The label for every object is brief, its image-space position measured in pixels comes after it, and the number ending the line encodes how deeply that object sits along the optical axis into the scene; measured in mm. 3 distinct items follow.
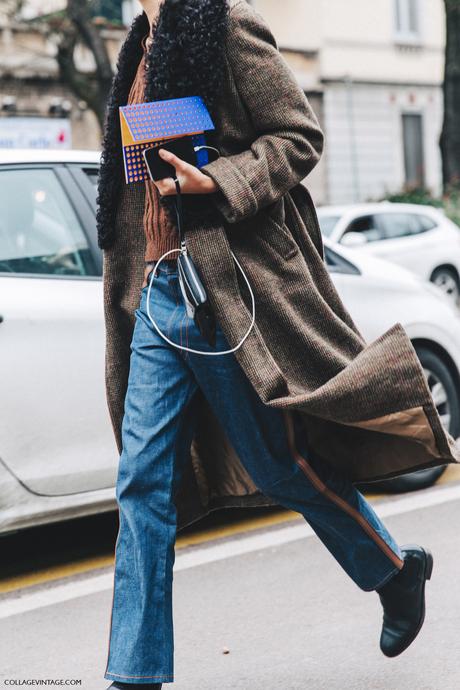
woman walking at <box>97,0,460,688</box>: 4140
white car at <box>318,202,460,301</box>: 21087
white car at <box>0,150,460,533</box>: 6425
